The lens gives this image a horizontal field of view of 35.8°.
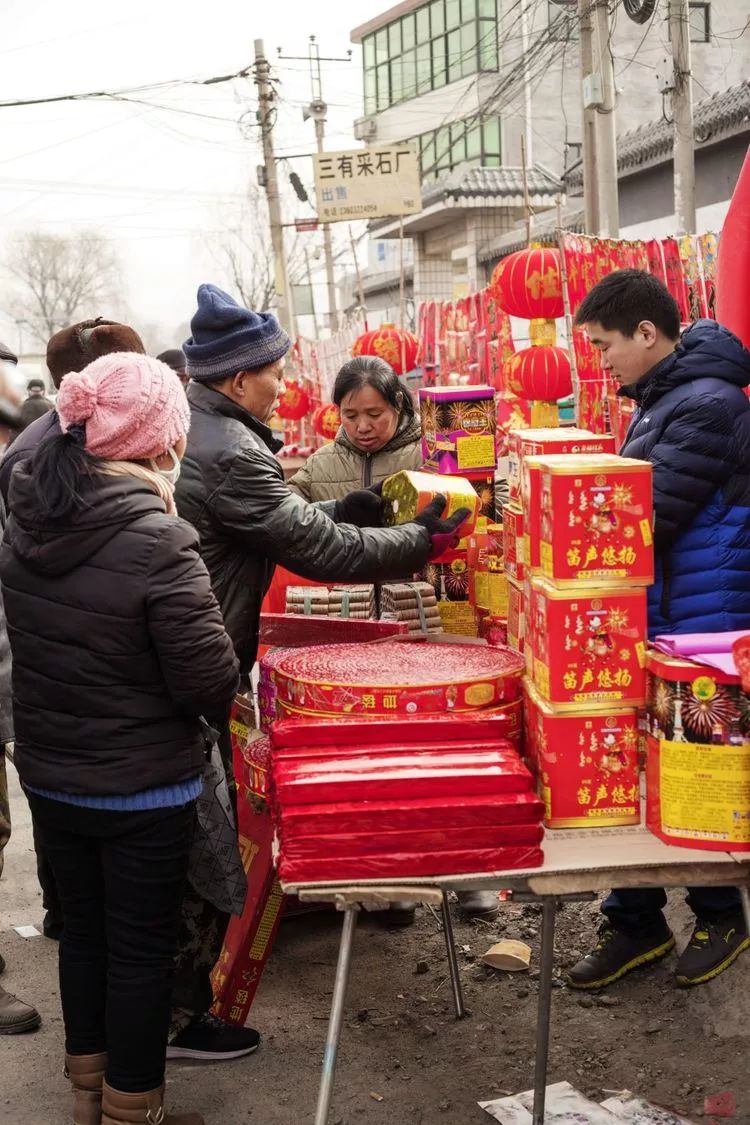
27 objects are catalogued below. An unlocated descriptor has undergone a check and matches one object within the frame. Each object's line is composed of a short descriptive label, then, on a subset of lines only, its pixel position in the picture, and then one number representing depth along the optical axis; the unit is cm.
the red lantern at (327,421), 1395
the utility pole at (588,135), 936
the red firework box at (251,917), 319
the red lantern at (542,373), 903
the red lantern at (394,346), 1188
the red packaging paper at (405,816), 223
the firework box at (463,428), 394
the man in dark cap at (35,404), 1049
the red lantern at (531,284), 849
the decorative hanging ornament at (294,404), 1816
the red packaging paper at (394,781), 227
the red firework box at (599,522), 230
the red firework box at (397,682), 254
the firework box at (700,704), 219
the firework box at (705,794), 222
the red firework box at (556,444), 290
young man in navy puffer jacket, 299
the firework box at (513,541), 274
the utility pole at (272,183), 2447
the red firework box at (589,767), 238
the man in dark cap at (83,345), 363
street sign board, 1319
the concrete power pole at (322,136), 3145
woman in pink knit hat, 243
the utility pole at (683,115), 1018
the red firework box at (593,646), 233
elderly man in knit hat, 303
